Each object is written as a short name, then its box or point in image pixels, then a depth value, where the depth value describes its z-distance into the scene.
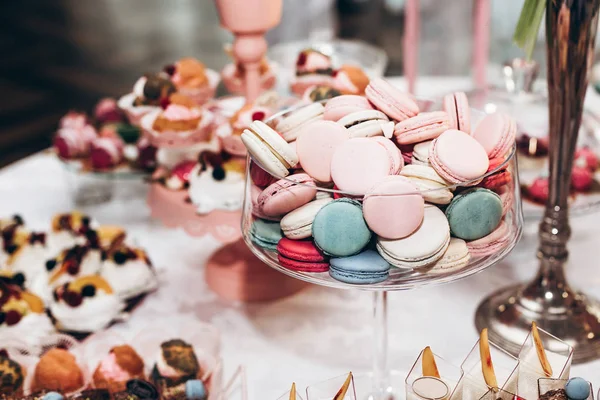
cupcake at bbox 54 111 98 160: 1.53
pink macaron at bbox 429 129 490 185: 0.81
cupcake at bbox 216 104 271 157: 1.19
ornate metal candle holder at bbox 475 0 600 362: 1.01
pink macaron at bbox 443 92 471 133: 0.91
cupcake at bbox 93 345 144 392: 1.01
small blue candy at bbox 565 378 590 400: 0.80
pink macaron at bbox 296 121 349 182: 0.85
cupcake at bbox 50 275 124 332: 1.16
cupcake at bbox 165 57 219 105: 1.42
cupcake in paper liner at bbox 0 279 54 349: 1.13
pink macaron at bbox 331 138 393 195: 0.81
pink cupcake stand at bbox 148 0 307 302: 1.22
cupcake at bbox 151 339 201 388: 1.00
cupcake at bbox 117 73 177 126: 1.36
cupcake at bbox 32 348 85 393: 1.02
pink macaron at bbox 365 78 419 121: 0.92
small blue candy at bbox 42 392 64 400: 0.94
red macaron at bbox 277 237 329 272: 0.83
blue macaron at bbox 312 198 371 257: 0.79
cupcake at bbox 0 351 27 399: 1.02
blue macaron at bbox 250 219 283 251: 0.87
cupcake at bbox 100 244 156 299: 1.23
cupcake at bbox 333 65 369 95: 1.25
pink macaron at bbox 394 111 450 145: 0.87
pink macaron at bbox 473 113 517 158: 0.88
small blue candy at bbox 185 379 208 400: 0.96
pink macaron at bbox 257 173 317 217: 0.81
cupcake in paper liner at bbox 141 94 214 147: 1.28
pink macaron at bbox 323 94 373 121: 0.93
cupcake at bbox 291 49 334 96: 1.38
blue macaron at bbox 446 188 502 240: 0.80
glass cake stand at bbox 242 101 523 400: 0.82
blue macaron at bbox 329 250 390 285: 0.81
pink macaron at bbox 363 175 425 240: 0.77
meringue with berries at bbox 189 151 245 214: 1.22
